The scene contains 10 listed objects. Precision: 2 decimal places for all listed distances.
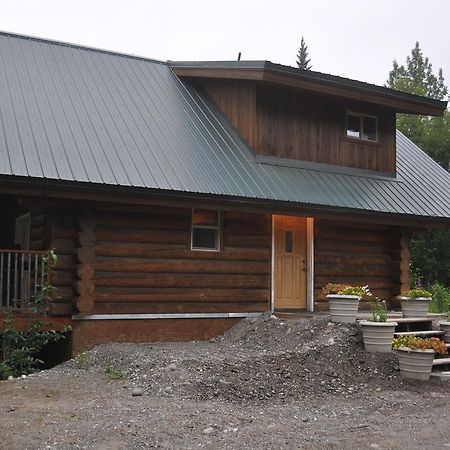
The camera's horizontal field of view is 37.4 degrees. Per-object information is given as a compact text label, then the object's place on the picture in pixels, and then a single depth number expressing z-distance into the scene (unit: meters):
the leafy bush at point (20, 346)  10.31
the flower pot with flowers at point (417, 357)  9.92
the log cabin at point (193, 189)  11.41
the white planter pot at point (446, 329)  11.86
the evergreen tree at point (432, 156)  29.94
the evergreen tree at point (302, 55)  56.16
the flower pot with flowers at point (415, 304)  12.43
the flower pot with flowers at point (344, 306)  11.27
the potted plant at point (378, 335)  10.65
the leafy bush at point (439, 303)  16.09
